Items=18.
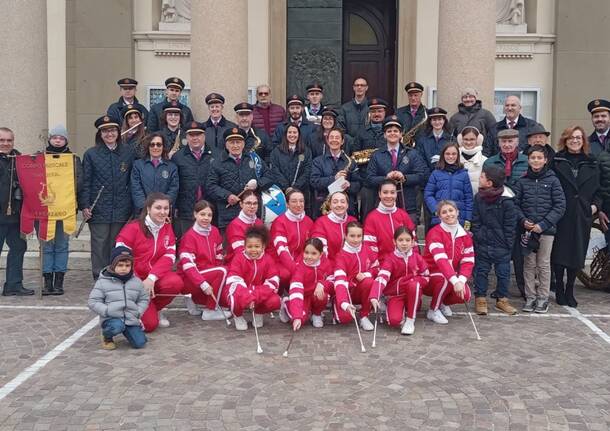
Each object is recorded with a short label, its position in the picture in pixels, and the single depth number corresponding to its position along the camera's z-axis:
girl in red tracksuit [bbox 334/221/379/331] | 7.05
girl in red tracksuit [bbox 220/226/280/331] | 7.00
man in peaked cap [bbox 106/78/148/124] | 9.85
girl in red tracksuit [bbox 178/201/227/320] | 7.41
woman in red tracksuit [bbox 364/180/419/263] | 7.70
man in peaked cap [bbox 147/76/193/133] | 9.54
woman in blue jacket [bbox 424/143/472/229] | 7.93
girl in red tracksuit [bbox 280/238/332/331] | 7.04
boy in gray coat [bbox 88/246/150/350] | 6.43
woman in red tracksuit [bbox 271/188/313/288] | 7.67
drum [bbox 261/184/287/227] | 8.23
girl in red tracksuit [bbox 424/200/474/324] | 7.29
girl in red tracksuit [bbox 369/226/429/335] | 7.09
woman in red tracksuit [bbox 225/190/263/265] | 7.67
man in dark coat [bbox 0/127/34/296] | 8.27
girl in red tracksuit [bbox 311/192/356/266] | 7.63
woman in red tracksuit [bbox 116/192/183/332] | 7.21
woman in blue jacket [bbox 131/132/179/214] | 8.22
